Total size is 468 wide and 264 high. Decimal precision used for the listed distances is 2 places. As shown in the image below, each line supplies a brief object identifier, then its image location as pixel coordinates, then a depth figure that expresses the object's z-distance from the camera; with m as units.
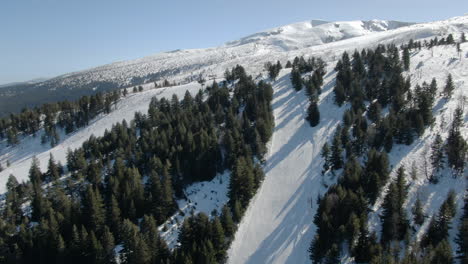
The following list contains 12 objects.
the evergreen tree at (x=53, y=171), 88.46
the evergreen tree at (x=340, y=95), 103.19
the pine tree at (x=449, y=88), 88.69
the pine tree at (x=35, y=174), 85.32
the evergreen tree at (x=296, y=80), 126.25
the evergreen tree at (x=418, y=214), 54.47
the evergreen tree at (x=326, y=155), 75.19
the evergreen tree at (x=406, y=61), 120.25
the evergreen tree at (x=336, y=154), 73.25
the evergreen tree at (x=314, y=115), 97.94
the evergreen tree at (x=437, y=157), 63.41
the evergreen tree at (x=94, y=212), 60.75
